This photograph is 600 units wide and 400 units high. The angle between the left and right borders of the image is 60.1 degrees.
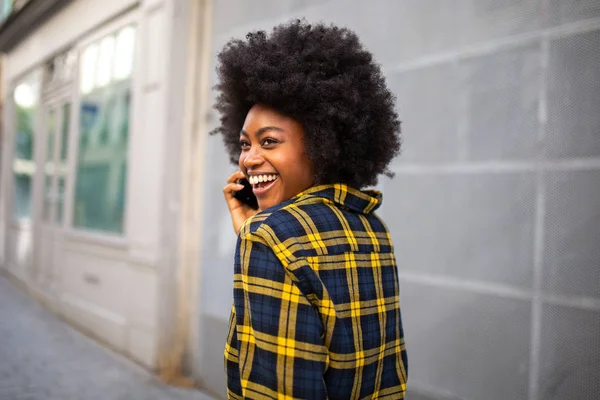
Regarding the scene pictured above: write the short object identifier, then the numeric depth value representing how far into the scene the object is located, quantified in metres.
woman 1.15
